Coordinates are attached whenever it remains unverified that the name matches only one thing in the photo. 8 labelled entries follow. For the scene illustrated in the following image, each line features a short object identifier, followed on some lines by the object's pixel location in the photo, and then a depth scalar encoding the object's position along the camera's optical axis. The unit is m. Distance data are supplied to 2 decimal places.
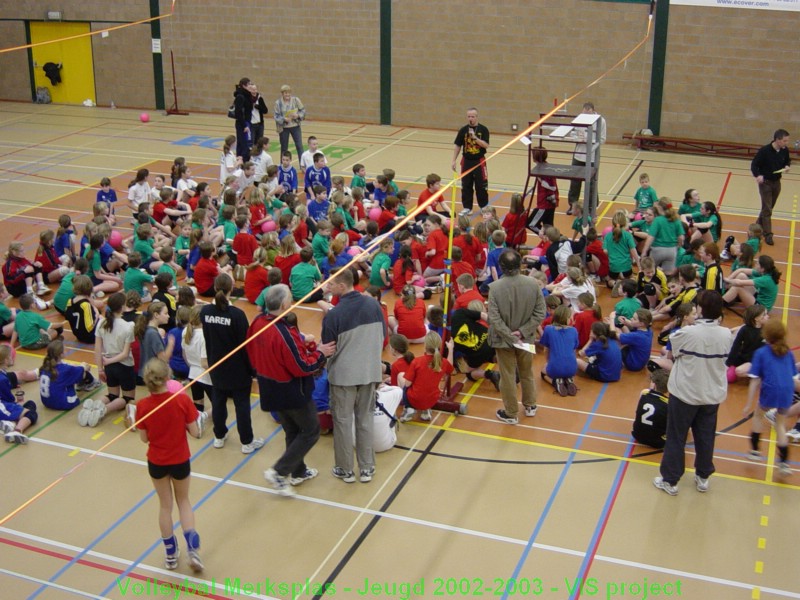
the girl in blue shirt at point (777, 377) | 7.61
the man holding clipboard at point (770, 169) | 13.51
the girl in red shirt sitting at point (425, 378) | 8.33
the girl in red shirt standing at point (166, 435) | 6.18
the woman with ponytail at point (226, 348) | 7.68
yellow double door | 24.48
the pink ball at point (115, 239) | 12.57
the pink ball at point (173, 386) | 6.26
